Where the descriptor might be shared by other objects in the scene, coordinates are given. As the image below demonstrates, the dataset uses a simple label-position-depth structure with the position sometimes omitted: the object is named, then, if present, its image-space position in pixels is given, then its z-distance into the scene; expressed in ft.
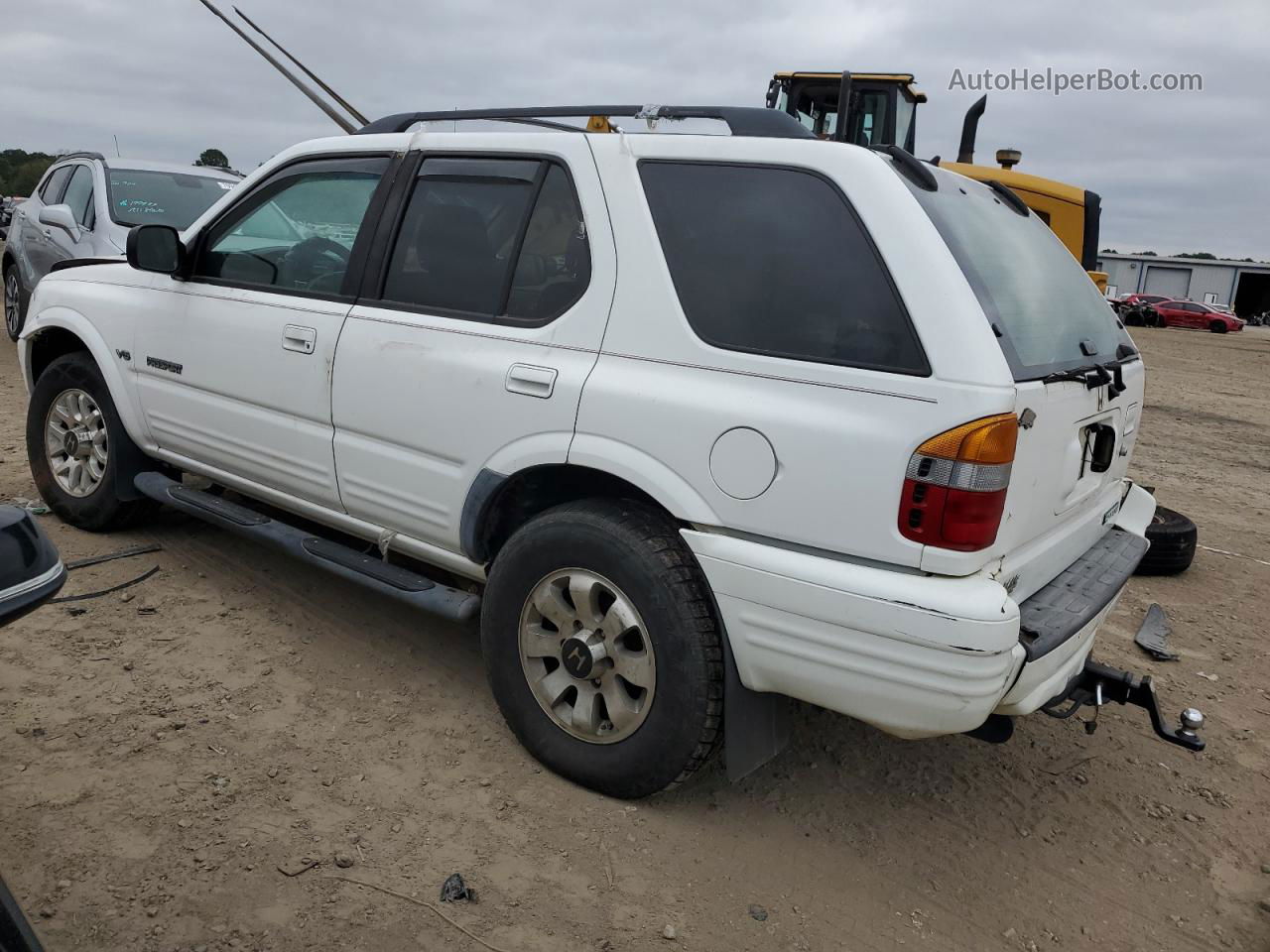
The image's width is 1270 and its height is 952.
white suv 7.52
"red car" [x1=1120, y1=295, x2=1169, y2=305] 116.67
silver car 24.85
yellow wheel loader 24.41
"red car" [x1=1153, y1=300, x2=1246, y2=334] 112.37
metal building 171.73
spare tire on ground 16.79
